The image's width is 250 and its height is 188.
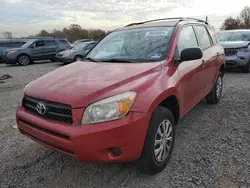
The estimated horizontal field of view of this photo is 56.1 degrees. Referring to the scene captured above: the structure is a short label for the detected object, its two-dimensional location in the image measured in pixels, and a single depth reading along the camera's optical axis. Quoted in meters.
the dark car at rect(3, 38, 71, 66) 14.80
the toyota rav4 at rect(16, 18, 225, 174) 2.17
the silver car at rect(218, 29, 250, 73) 8.38
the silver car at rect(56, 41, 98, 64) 13.21
